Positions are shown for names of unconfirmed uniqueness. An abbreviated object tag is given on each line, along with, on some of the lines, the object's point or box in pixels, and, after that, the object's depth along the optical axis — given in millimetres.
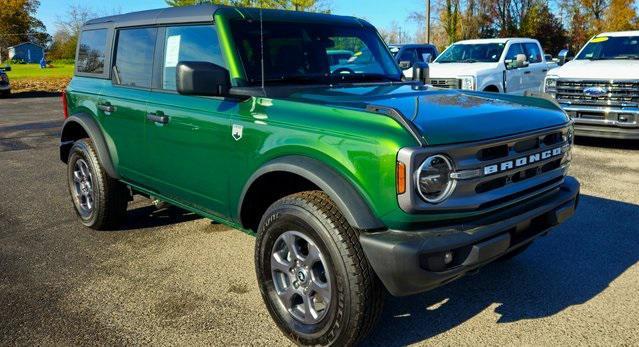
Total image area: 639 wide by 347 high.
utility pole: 32469
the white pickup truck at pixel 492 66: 10539
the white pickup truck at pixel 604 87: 8320
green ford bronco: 2580
